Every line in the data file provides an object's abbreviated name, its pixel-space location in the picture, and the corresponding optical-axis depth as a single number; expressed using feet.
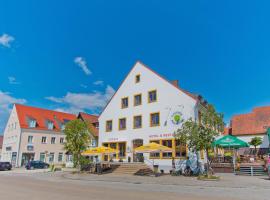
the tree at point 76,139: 72.08
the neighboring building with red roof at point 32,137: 115.77
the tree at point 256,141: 87.62
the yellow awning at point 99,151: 64.91
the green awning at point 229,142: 55.68
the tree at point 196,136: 51.16
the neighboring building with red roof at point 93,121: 109.54
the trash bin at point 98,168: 66.77
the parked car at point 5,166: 91.36
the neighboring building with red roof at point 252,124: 97.23
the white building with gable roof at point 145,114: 68.39
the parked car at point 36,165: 97.19
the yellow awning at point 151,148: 57.39
